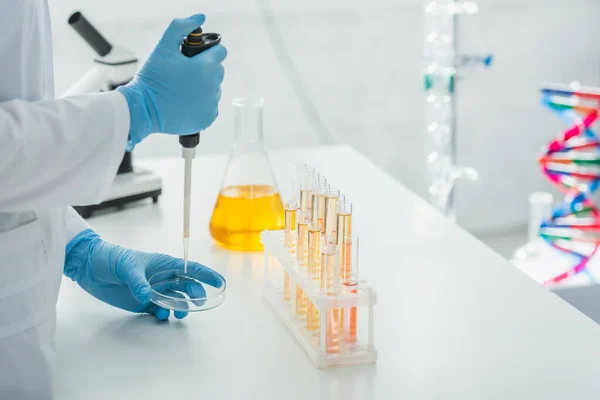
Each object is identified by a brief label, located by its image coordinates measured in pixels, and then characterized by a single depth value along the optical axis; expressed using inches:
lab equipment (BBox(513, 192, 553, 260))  129.7
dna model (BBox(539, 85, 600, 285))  116.6
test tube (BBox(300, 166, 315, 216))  47.6
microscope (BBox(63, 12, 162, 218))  65.5
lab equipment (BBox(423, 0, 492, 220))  94.8
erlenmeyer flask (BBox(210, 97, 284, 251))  58.1
